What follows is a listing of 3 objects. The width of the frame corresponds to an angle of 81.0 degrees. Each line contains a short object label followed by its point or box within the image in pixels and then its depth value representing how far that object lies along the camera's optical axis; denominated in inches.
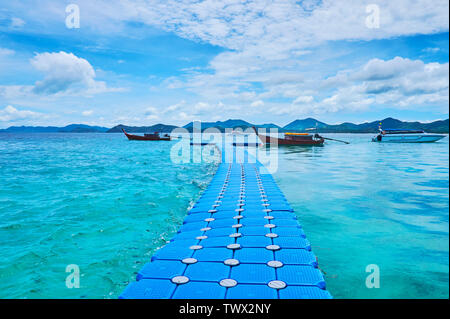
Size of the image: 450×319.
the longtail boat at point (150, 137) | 3524.6
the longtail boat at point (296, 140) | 2067.9
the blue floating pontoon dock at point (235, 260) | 155.5
